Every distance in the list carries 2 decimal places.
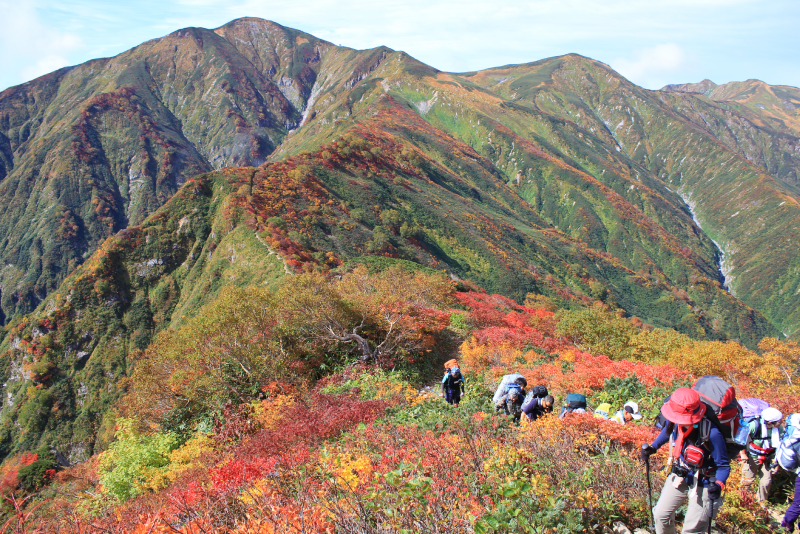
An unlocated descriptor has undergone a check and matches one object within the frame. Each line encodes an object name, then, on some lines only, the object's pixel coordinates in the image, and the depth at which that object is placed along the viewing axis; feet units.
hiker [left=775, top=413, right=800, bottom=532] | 19.03
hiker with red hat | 15.12
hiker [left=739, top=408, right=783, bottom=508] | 19.86
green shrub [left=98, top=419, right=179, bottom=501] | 36.52
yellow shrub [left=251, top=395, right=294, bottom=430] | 35.34
